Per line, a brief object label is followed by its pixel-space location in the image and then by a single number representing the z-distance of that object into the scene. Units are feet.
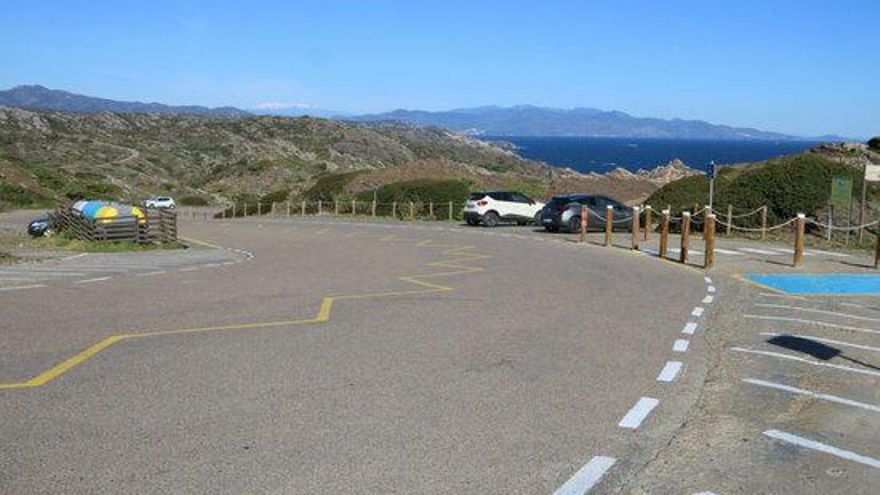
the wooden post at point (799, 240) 68.25
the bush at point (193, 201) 307.99
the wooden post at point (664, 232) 78.10
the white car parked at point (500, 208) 129.29
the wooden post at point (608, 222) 91.35
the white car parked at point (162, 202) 224.02
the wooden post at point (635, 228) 85.71
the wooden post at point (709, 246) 68.91
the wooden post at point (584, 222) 96.37
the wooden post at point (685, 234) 73.82
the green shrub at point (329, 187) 219.61
